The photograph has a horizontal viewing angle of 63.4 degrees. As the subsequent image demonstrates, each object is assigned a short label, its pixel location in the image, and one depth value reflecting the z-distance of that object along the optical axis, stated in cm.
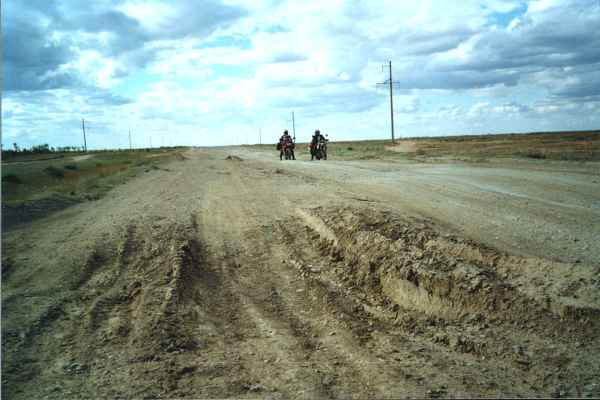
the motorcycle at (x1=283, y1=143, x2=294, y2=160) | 3234
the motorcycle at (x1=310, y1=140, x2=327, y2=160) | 3067
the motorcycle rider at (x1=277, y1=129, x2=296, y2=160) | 3203
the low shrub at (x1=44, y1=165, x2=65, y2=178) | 3432
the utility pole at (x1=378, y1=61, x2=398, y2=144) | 5566
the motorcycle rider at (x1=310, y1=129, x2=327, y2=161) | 3058
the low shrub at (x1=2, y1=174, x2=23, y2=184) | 2899
